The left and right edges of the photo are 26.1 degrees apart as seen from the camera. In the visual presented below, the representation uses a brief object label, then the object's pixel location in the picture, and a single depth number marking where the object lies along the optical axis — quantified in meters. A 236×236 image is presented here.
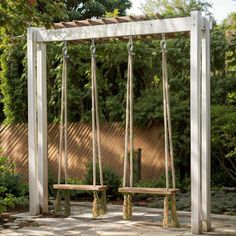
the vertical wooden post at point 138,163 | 9.68
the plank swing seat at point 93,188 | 6.45
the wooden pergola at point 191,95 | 5.92
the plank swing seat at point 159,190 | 6.01
